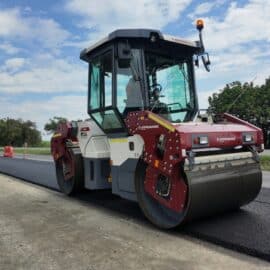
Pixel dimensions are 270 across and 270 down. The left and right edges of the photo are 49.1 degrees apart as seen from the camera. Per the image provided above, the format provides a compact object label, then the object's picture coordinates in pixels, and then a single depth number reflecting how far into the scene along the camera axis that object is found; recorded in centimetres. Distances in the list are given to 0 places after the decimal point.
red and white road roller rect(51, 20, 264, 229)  330
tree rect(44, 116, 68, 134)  4412
